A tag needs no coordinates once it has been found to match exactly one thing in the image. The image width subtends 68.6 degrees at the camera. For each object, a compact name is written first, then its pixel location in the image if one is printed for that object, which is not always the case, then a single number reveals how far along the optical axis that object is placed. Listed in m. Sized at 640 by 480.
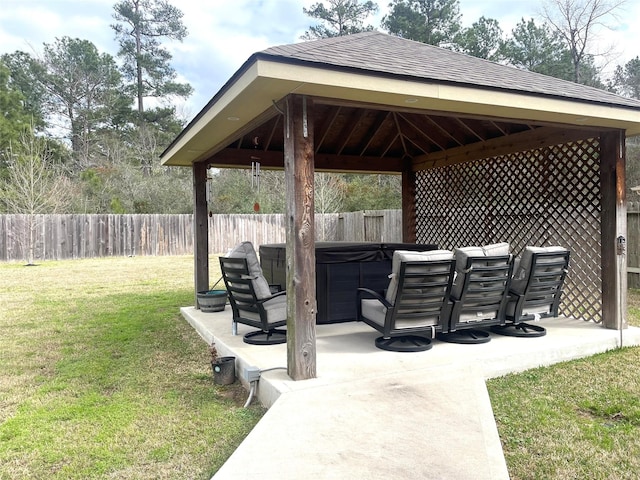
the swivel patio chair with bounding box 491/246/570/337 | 4.45
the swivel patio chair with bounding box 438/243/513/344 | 4.14
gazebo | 3.46
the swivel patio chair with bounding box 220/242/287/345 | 4.36
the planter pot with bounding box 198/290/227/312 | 6.32
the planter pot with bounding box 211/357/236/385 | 3.87
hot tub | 5.35
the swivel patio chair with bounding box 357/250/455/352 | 3.87
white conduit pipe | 3.44
